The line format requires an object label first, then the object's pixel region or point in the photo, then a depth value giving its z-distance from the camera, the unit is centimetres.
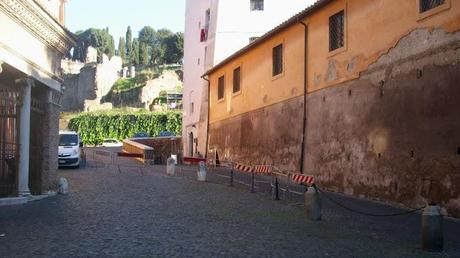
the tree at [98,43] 10794
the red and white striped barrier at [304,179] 1385
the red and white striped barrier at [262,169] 1802
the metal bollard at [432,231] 823
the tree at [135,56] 10172
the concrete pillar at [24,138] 1261
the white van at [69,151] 2462
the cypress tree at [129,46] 10285
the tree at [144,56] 10255
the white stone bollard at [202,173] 2058
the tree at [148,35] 12006
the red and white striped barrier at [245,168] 1815
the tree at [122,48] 10543
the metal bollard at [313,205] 1098
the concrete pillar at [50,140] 1408
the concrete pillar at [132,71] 8754
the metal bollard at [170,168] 2353
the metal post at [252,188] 1649
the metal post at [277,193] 1470
